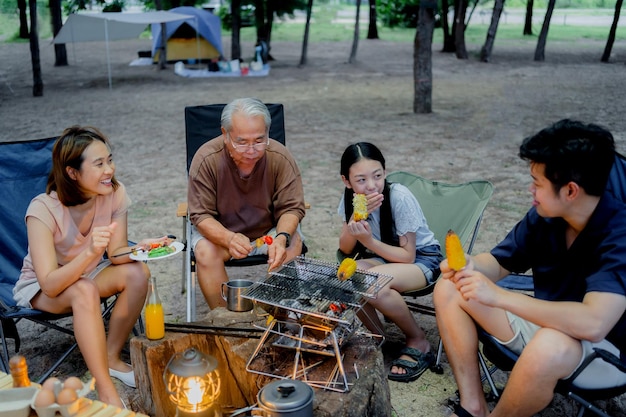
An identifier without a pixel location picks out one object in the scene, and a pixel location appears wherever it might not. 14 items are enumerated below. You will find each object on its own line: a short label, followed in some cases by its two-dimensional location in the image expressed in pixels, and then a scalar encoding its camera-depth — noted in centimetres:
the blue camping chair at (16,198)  343
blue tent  2064
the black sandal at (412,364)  327
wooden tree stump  258
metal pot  207
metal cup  307
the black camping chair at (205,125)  448
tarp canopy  1552
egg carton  205
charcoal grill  251
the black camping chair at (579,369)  235
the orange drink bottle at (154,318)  273
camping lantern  230
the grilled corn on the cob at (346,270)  280
